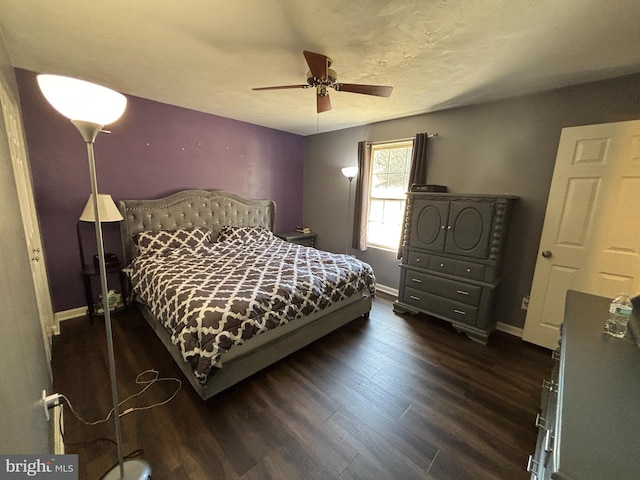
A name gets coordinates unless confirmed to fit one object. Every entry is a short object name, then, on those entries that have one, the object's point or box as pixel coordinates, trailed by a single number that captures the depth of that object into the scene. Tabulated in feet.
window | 12.10
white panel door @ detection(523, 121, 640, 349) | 6.82
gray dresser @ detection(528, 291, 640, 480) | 1.99
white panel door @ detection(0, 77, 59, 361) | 5.42
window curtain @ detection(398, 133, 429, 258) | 10.59
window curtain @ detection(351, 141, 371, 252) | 12.60
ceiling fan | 6.07
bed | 5.78
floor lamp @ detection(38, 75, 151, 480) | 3.00
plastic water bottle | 3.86
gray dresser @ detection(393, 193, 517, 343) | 8.40
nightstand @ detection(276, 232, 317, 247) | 14.37
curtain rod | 10.51
